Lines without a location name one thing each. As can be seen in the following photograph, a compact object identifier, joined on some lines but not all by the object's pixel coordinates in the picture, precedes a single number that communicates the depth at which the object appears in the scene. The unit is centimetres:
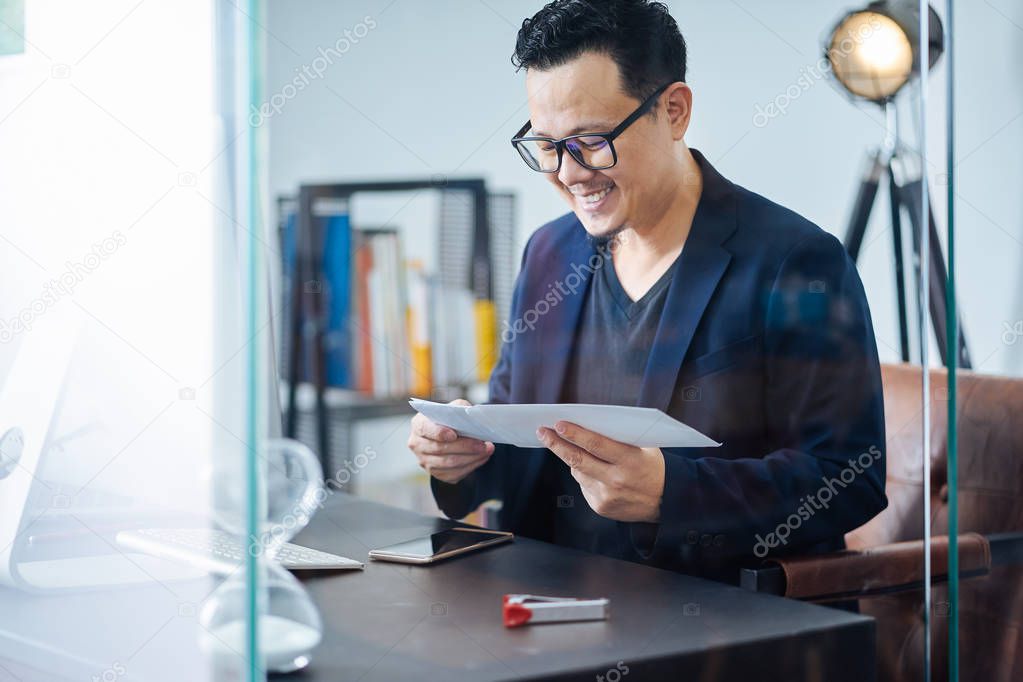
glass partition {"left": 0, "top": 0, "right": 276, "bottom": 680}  235
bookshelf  271
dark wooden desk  223
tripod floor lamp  251
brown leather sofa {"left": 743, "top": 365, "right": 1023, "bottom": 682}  251
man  250
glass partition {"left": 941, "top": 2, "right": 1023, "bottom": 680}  253
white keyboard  234
